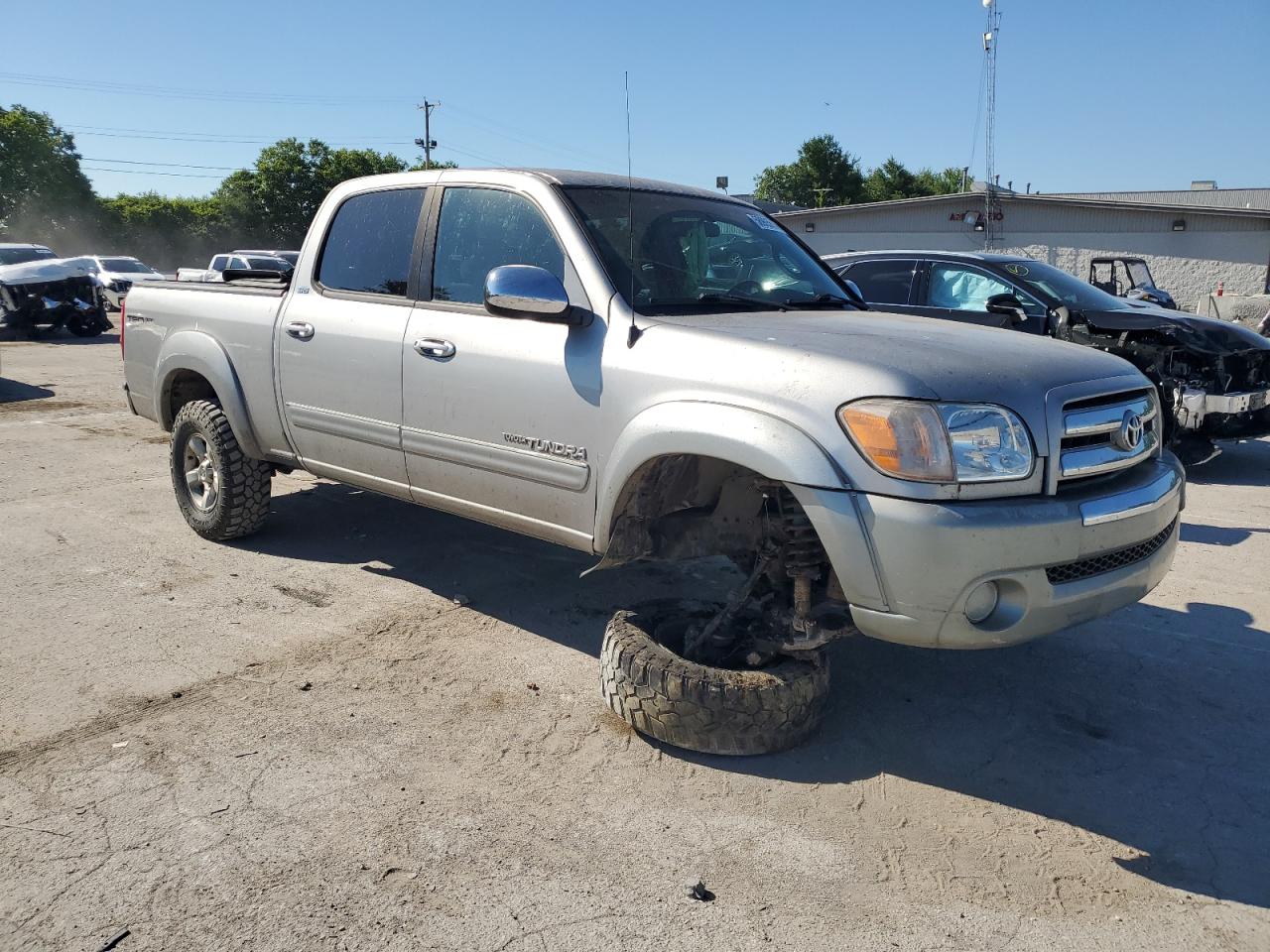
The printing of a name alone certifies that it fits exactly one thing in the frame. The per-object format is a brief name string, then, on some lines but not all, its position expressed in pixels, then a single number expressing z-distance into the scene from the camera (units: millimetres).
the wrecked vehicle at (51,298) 17641
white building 28484
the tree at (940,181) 72688
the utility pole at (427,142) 54594
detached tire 3154
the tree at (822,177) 70938
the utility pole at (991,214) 30094
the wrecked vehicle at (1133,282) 15205
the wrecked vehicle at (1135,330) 7668
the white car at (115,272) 23381
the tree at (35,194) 50500
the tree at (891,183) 71188
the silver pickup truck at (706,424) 2783
